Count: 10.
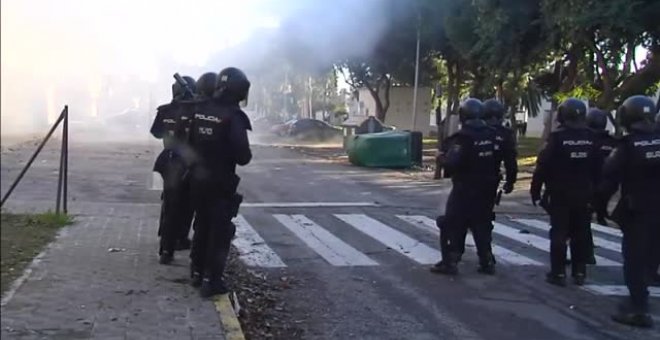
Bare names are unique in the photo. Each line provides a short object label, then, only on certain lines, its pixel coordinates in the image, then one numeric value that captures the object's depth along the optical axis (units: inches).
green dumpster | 976.9
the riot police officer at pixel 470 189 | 330.0
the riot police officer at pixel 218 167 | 258.3
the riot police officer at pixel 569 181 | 310.8
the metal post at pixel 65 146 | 196.7
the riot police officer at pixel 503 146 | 334.6
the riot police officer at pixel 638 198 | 261.7
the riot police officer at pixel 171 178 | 309.7
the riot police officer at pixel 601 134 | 316.0
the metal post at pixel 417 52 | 478.9
